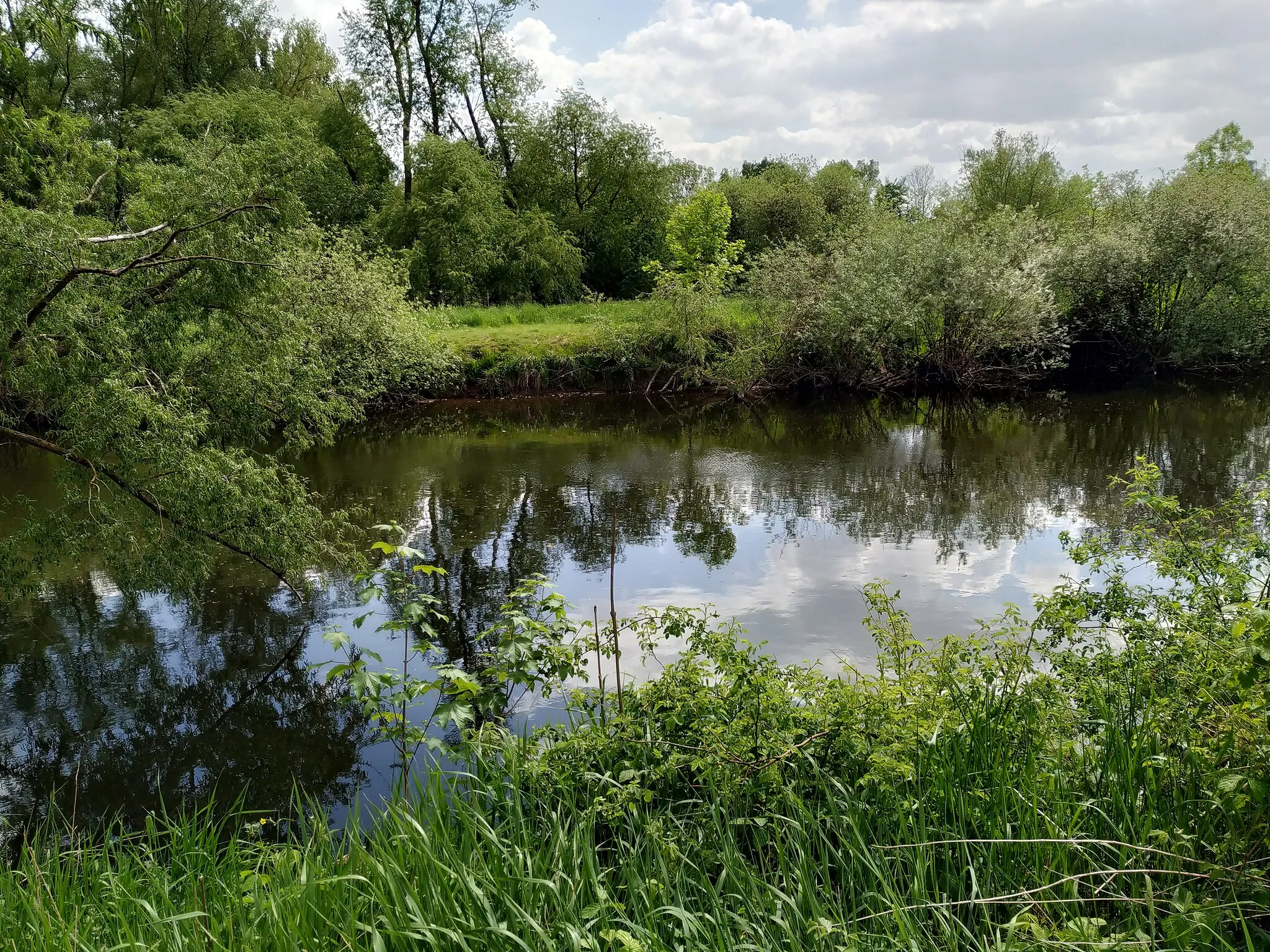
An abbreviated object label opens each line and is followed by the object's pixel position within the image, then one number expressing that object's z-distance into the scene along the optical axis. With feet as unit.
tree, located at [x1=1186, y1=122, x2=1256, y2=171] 177.68
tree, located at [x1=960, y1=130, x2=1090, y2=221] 142.41
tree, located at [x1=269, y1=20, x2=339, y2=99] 150.20
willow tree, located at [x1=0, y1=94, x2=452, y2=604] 28.40
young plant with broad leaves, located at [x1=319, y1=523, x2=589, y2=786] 16.69
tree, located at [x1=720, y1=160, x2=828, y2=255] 146.61
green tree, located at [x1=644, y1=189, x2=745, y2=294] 114.32
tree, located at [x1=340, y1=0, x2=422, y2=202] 126.72
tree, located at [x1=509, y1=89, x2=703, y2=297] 129.08
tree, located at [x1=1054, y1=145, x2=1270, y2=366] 87.10
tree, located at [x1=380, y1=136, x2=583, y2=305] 107.96
